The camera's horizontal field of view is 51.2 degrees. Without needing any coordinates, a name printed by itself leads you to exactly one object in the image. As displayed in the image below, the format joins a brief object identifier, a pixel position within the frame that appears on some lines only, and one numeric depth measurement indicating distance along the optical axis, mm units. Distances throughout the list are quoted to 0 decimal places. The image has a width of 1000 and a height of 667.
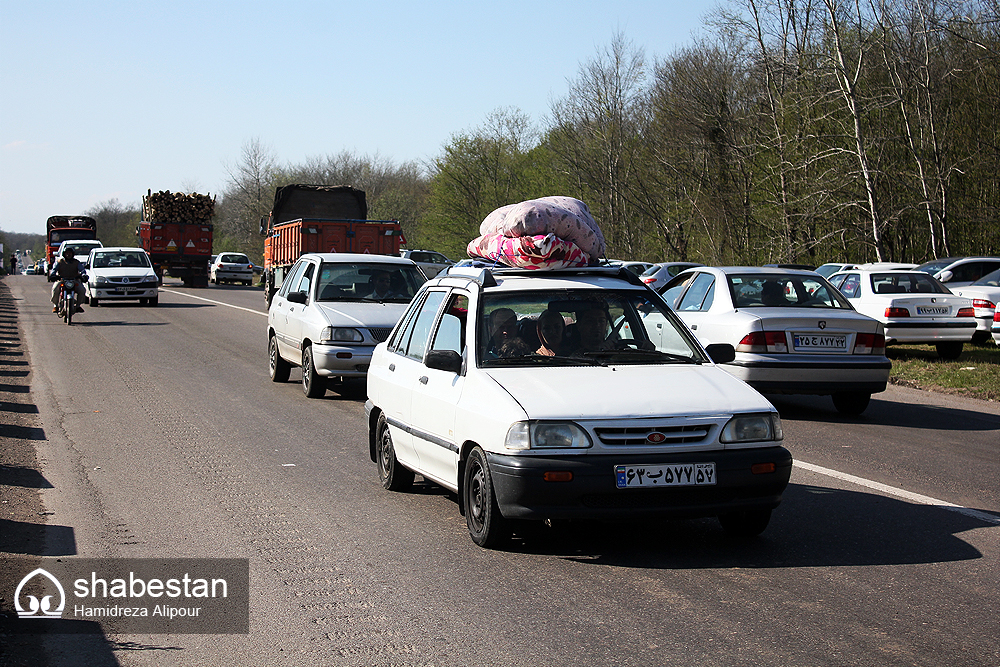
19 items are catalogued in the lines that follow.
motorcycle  24250
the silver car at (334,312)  12320
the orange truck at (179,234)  47031
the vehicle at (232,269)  55719
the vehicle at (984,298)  18984
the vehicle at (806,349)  10828
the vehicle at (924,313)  17406
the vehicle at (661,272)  29533
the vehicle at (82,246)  50281
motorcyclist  24803
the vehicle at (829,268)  27366
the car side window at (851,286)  18906
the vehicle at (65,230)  59219
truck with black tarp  28000
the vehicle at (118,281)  30500
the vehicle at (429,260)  41259
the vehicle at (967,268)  22703
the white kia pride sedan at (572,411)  5332
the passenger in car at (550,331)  6312
